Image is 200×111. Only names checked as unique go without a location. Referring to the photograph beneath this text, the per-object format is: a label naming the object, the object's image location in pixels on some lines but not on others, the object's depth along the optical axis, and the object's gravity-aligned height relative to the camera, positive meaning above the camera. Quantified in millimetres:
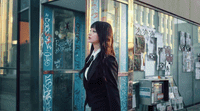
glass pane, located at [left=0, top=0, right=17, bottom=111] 4848 +20
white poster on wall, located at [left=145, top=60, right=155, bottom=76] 6414 -291
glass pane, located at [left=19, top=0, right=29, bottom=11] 4699 +1101
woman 2184 -153
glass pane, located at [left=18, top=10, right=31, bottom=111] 4633 -123
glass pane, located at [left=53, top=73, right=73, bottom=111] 5238 -790
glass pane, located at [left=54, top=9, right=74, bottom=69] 5215 +437
